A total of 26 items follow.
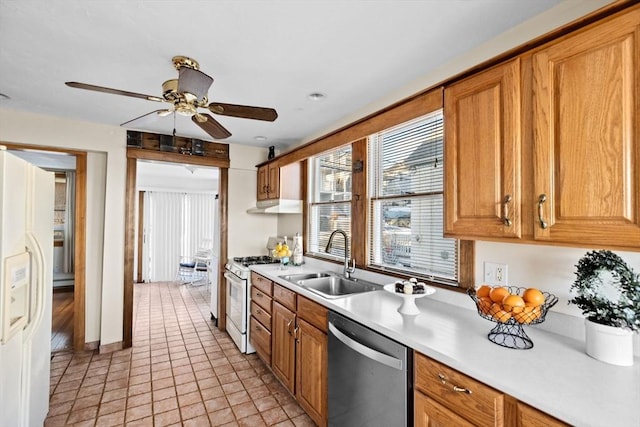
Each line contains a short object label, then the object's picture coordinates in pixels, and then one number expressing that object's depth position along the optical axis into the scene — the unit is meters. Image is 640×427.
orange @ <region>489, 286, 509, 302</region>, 1.24
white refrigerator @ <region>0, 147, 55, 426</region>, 1.34
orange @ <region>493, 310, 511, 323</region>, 1.21
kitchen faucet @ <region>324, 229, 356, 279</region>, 2.53
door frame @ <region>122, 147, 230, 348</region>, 3.22
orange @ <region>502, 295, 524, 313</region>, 1.18
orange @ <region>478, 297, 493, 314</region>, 1.28
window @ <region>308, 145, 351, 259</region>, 2.96
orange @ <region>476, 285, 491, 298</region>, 1.32
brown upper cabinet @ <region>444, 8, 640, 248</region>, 0.95
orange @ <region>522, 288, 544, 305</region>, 1.18
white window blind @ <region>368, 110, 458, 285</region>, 1.98
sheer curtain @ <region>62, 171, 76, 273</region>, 5.49
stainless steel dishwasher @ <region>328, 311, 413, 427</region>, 1.31
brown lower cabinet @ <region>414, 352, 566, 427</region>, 0.92
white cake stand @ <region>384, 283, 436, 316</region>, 1.57
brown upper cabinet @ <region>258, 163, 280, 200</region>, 3.49
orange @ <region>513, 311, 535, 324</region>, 1.19
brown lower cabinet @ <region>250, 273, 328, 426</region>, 1.90
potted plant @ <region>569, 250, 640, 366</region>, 1.03
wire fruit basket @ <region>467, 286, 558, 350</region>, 1.19
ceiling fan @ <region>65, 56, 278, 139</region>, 1.56
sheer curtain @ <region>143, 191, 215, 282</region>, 6.50
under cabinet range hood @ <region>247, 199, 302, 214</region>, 3.41
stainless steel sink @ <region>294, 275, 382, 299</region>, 2.36
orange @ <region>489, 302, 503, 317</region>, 1.23
